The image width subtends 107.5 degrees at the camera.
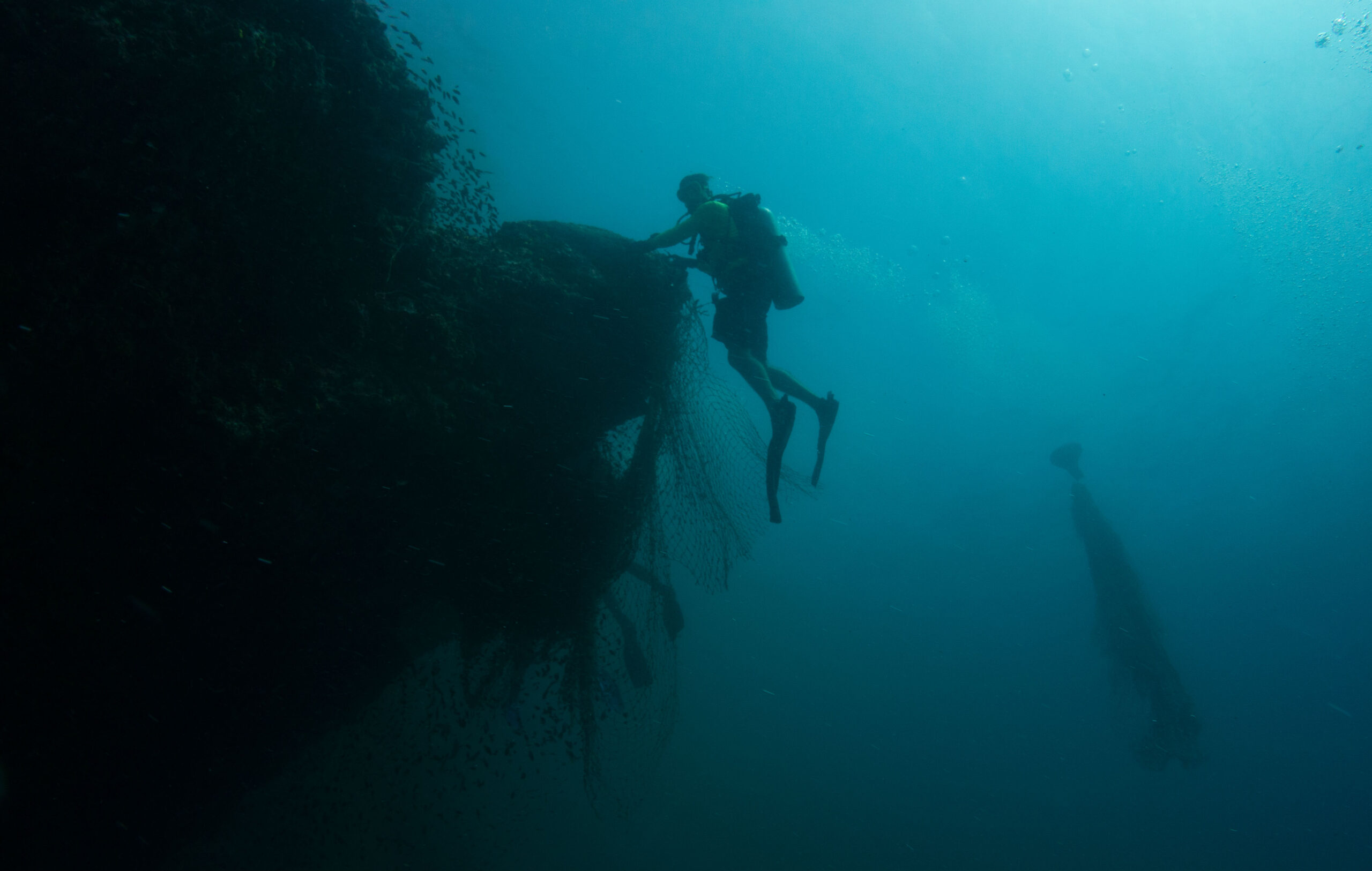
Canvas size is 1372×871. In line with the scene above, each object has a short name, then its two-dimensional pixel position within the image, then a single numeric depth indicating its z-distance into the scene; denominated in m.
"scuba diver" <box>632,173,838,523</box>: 4.79
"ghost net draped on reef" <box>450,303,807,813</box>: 4.20
